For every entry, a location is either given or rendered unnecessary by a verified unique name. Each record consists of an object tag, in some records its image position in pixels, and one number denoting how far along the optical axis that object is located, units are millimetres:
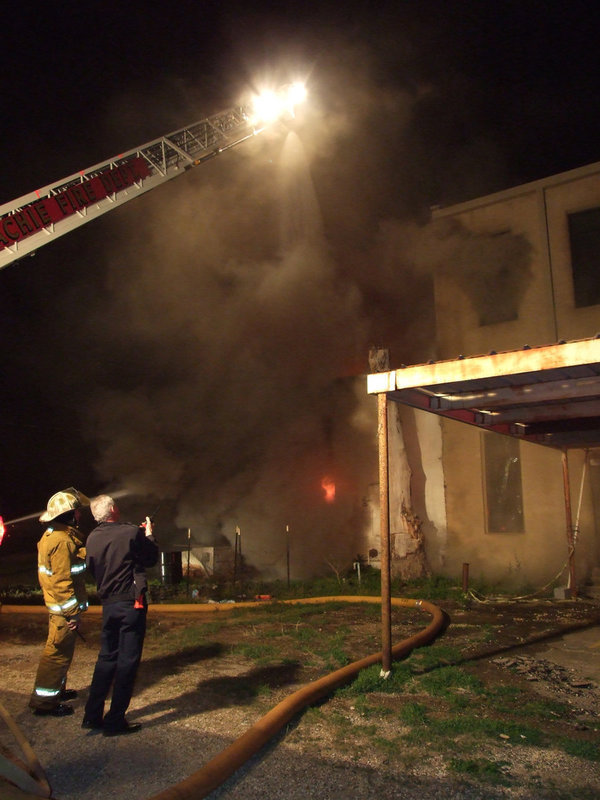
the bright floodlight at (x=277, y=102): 13219
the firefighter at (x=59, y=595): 4180
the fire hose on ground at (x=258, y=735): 2816
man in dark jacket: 3762
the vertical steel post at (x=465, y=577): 9492
